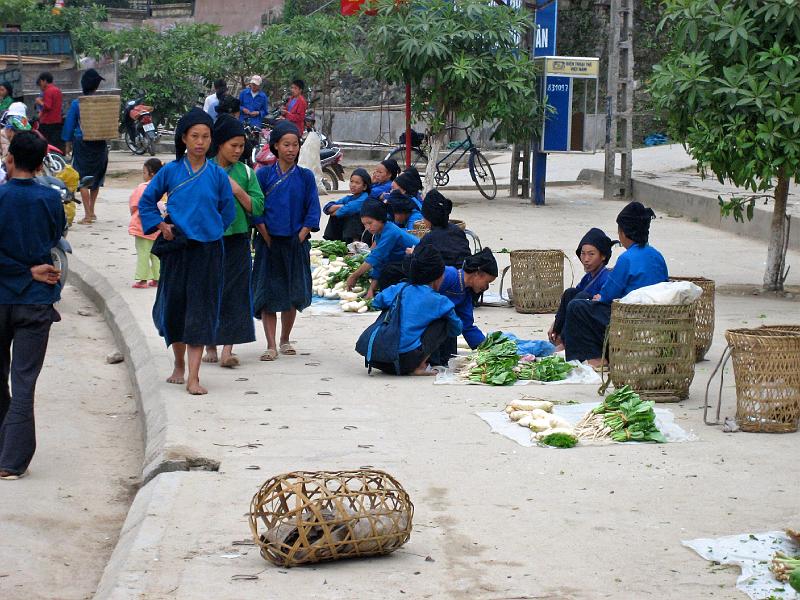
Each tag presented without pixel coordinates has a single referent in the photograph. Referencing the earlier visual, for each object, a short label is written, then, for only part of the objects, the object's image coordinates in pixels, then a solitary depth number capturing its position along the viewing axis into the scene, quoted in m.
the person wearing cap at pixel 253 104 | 22.75
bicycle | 21.09
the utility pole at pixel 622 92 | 19.72
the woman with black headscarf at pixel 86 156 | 16.91
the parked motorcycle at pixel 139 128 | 27.55
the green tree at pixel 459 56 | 17.94
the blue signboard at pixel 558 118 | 19.67
